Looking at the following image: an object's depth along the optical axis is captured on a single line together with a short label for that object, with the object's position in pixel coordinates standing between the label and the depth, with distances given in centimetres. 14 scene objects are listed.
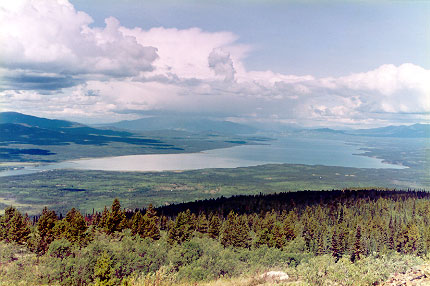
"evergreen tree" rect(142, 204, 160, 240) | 6870
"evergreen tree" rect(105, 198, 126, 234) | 6769
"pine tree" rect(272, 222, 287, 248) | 7406
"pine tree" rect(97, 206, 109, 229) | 7025
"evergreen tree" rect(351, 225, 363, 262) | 7939
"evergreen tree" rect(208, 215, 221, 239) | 8362
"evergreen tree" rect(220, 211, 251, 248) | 7431
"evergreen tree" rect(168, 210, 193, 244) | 6919
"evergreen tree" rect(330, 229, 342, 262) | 8029
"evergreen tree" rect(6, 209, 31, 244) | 5869
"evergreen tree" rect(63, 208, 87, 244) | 5603
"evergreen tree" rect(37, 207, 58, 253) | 5472
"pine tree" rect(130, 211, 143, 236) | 6838
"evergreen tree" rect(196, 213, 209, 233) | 8785
